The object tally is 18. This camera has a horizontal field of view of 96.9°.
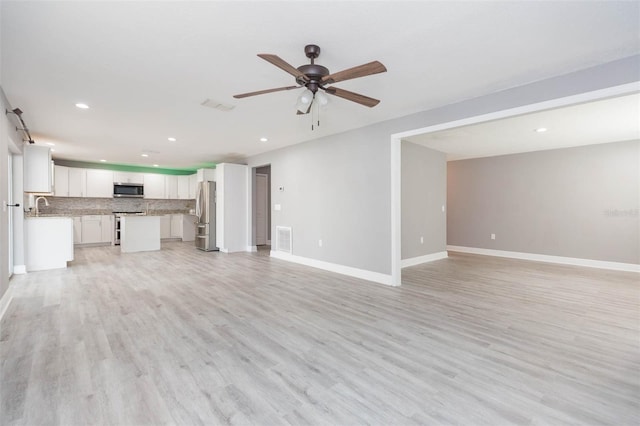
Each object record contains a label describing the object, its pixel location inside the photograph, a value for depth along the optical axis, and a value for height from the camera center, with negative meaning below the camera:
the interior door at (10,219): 4.56 -0.10
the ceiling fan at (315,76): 2.08 +1.06
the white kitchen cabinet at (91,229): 8.09 -0.48
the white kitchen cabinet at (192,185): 9.97 +0.96
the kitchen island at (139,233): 7.16 -0.55
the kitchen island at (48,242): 5.04 -0.54
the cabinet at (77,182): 8.00 +0.87
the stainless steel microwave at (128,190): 8.66 +0.69
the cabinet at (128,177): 8.71 +1.10
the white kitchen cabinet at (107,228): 8.39 -0.46
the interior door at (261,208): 8.45 +0.11
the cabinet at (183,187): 9.85 +0.88
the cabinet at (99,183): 8.30 +0.87
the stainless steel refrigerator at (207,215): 7.58 -0.08
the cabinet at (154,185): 9.22 +0.88
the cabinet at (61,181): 7.70 +0.88
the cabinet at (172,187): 9.62 +0.87
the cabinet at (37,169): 5.07 +0.80
